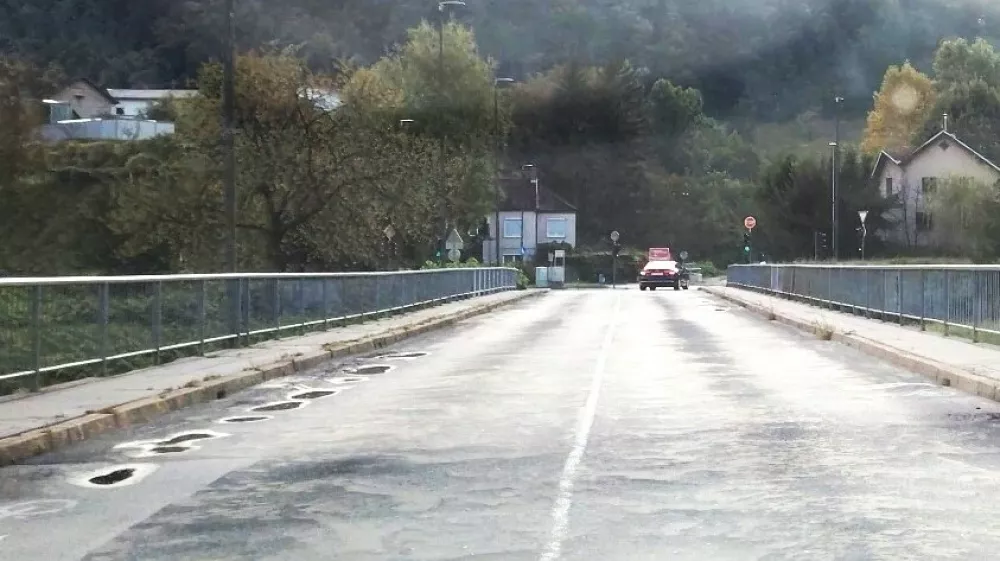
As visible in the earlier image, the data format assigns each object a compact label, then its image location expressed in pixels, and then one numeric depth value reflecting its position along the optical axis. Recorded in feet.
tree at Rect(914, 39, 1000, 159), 348.18
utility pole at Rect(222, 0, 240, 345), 74.59
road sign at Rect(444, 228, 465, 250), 180.75
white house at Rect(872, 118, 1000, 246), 286.05
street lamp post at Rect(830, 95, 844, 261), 214.83
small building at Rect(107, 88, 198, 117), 405.61
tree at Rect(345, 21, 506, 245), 254.88
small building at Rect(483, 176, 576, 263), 372.79
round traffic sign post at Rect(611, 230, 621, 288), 275.92
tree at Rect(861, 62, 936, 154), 370.73
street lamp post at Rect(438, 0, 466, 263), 171.92
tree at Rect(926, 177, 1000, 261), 222.48
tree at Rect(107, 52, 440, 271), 147.64
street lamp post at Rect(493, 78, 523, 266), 233.14
